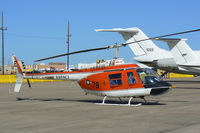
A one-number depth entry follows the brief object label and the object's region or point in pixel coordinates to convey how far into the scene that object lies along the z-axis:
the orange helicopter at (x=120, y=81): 16.53
